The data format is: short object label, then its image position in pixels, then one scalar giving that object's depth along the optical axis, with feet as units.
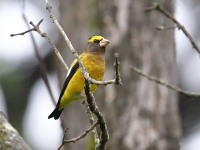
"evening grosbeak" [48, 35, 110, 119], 30.48
